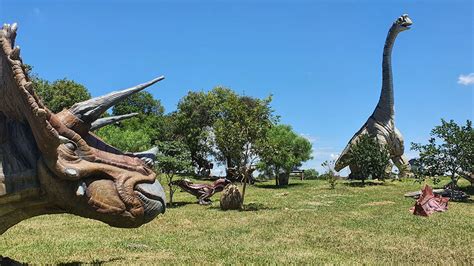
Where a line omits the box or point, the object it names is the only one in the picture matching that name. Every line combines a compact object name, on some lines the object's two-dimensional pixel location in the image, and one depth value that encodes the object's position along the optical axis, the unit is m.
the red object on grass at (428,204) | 14.56
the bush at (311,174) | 39.56
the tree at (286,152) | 29.25
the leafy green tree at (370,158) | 27.11
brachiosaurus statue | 30.52
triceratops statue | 3.44
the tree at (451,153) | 20.44
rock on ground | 17.23
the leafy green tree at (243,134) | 19.52
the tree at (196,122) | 39.78
